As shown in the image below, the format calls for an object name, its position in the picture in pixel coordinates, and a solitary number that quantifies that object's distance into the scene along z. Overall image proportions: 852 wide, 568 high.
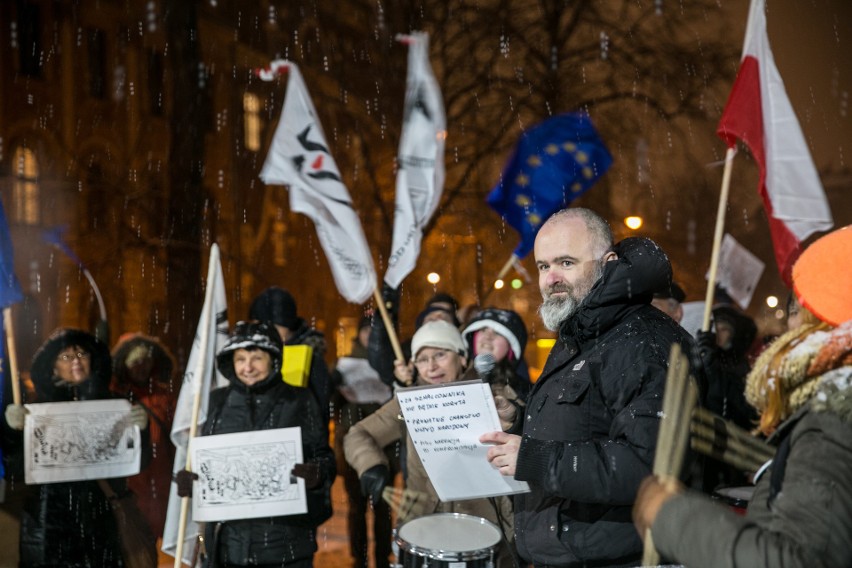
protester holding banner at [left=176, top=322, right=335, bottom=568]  4.65
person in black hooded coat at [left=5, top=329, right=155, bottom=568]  4.93
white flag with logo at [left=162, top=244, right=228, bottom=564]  4.90
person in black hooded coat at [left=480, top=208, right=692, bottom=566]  2.57
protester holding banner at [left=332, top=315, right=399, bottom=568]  6.65
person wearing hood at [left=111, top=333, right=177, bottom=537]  5.50
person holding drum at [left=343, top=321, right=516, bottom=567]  4.38
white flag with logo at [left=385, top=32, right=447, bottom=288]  6.31
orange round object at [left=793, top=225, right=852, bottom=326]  1.86
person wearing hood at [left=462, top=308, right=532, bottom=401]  5.50
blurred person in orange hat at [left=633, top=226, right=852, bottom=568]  1.57
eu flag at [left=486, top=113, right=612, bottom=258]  6.55
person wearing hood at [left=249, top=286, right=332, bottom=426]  6.64
